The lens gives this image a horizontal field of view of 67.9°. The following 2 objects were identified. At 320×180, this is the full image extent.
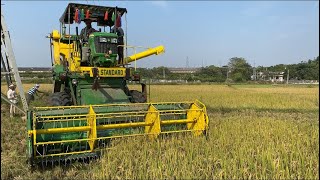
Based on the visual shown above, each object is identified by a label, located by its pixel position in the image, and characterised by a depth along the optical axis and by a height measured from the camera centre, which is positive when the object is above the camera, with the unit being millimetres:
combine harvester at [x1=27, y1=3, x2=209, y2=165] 3726 -534
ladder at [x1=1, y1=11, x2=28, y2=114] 5274 +537
